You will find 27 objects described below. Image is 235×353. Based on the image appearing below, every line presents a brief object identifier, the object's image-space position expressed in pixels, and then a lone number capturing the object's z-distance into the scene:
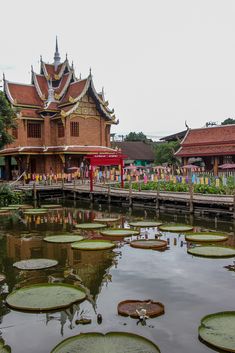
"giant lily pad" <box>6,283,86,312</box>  7.68
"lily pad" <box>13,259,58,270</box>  10.57
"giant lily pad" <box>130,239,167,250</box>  12.56
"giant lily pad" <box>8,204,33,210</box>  24.36
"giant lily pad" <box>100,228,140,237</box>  14.52
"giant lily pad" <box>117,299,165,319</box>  7.40
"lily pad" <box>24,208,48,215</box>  21.52
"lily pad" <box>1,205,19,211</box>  23.22
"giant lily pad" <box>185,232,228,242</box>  13.26
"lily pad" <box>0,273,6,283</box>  9.60
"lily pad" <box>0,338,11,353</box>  6.08
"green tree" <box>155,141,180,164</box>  44.00
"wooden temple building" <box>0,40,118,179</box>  36.88
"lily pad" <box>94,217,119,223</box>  18.30
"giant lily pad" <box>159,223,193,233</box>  15.30
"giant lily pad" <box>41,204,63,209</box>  24.62
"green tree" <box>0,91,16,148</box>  25.14
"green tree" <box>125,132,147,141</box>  77.24
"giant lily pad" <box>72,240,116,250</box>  12.27
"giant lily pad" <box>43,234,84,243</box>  13.67
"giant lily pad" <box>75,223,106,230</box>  16.35
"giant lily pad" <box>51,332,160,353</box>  5.89
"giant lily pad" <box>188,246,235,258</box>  11.28
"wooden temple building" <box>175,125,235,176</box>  33.72
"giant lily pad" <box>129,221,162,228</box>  16.45
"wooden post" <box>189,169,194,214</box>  20.44
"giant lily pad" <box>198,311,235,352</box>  5.97
